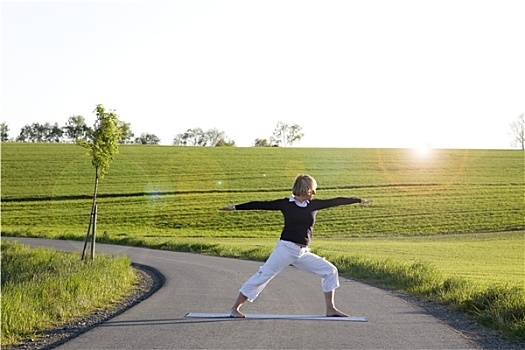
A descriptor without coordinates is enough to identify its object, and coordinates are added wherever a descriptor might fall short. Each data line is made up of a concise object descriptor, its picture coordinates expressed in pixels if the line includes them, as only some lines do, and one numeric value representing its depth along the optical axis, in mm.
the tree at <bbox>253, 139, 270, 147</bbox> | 150750
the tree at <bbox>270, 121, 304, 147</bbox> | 150750
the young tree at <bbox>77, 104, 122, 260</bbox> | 19812
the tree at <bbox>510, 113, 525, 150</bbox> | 125438
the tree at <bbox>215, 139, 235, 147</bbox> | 136625
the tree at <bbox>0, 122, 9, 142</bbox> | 140650
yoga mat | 9414
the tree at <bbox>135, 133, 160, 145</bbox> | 149625
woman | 9117
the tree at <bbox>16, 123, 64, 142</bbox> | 149625
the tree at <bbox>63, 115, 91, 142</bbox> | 131875
